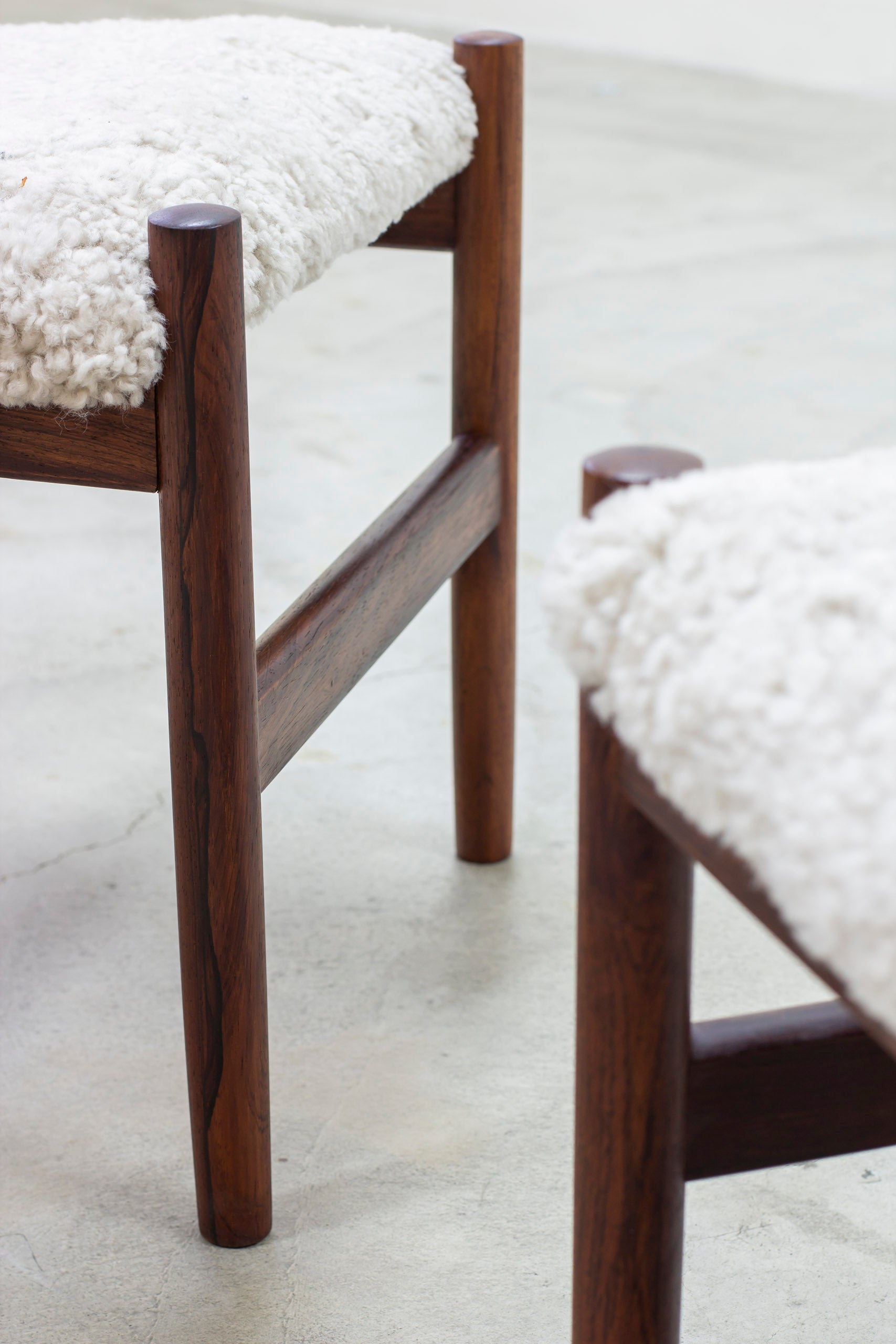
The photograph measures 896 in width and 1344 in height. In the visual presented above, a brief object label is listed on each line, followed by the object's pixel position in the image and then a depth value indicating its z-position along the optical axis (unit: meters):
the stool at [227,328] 1.30
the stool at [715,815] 1.06
